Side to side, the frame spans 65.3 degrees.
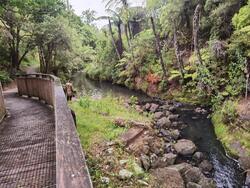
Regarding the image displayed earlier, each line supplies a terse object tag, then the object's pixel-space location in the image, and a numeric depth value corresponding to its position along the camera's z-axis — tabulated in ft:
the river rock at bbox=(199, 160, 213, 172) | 18.36
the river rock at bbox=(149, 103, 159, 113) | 34.33
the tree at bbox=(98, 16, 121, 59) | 62.01
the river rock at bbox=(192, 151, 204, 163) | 19.73
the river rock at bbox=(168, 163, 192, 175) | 16.80
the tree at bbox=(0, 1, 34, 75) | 46.67
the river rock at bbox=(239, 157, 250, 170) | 18.10
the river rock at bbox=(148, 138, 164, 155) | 20.11
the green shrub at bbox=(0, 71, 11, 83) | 45.04
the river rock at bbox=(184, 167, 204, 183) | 16.12
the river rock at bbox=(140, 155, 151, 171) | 16.87
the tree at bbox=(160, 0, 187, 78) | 42.04
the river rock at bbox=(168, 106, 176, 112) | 33.73
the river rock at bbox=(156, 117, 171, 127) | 27.29
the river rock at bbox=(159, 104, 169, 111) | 34.66
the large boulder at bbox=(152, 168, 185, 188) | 15.01
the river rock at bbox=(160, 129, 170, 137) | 24.47
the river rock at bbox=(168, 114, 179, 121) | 30.01
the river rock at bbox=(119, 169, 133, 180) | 14.21
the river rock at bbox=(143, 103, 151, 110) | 35.68
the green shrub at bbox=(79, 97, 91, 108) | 25.89
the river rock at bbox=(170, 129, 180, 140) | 24.06
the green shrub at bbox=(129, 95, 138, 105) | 35.28
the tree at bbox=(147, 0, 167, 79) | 44.28
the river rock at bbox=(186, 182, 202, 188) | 15.14
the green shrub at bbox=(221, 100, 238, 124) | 25.01
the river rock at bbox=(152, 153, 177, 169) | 17.58
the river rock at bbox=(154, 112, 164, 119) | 30.59
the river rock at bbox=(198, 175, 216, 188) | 15.70
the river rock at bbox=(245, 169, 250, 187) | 16.27
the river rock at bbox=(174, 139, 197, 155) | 20.71
